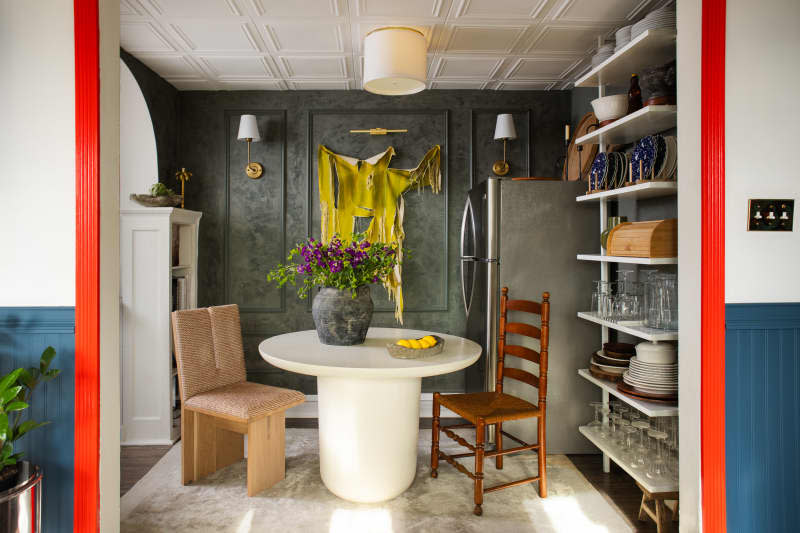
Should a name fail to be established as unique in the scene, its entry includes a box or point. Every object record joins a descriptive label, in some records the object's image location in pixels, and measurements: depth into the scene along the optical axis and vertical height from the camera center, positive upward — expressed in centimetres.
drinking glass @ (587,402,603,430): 292 -89
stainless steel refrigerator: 326 -3
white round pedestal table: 249 -76
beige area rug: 239 -118
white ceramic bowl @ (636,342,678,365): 232 -40
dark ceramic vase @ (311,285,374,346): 259 -25
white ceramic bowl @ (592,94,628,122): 266 +80
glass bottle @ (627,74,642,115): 256 +82
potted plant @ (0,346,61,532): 160 -67
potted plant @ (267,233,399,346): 257 -8
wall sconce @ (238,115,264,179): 403 +103
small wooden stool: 221 -104
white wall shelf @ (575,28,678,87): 231 +99
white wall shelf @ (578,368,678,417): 221 -61
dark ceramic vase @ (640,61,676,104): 233 +81
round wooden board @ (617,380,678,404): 229 -58
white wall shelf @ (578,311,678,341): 220 -30
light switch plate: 190 +18
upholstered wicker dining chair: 266 -71
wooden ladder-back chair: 250 -72
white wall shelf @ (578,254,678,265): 221 +2
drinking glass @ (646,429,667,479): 230 -89
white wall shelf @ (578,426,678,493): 222 -93
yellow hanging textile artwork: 418 +59
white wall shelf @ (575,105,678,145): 230 +68
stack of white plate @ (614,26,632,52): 256 +112
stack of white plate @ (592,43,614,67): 277 +112
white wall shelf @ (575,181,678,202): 228 +34
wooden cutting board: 347 +75
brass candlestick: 399 +68
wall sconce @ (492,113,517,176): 405 +105
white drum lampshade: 276 +109
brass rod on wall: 419 +106
